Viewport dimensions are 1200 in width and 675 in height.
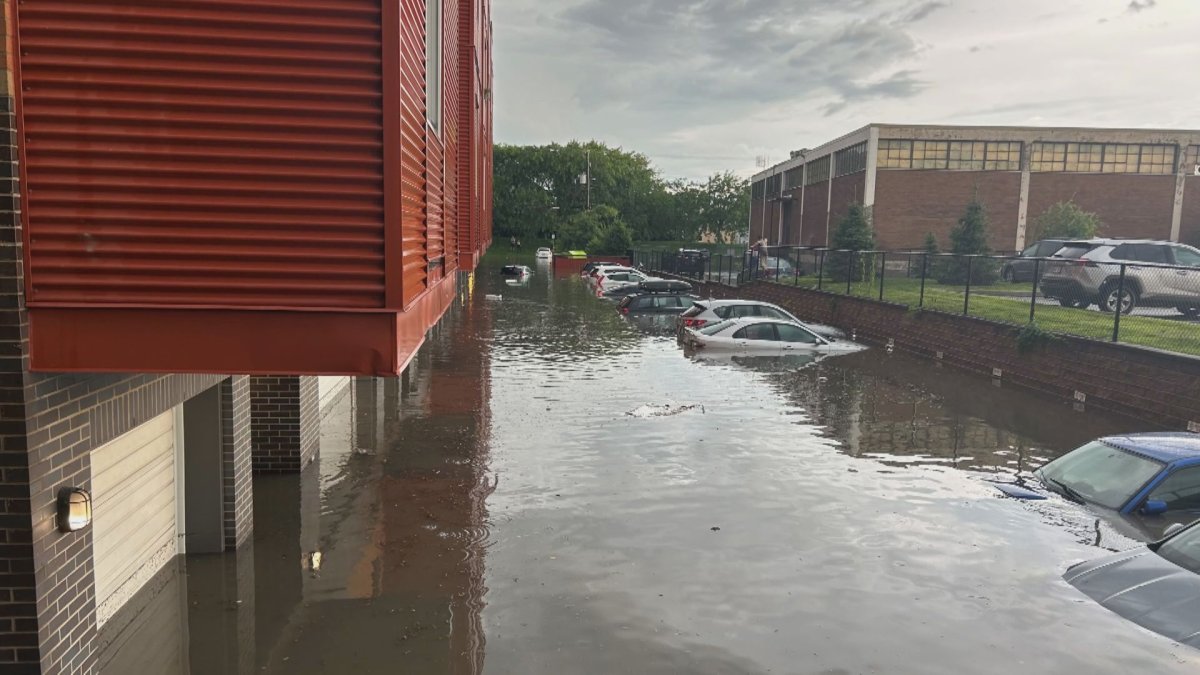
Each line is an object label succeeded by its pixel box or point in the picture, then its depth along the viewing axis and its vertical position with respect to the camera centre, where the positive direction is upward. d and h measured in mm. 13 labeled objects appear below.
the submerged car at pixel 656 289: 37125 -2106
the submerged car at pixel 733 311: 23359 -1915
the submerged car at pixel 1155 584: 6324 -2726
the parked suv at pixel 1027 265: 26719 -493
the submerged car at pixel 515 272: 55731 -2276
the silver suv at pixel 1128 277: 17391 -510
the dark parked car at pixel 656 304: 30844 -2318
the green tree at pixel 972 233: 39500 +819
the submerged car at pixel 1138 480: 8539 -2466
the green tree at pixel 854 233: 40438 +728
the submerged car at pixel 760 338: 21359 -2420
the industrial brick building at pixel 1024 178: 50562 +4486
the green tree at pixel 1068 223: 40250 +1457
